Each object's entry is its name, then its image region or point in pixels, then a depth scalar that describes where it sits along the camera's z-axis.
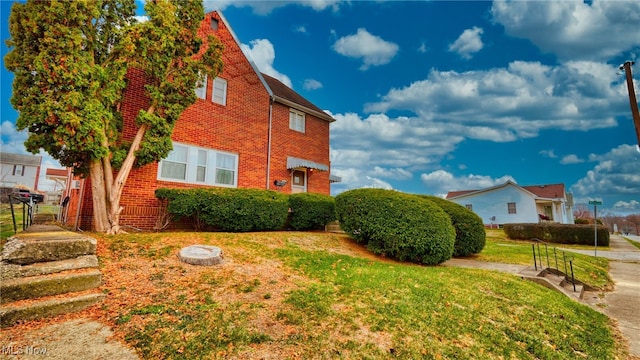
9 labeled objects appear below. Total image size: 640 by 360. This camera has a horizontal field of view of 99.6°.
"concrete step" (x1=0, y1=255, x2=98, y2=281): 3.44
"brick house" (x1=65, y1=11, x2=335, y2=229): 9.16
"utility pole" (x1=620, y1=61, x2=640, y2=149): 12.57
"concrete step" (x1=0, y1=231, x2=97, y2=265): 3.70
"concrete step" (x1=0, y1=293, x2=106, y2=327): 2.86
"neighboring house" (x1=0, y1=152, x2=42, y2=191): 36.11
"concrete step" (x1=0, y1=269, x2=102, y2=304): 3.16
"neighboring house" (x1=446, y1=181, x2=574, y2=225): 28.88
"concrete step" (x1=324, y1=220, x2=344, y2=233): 11.69
